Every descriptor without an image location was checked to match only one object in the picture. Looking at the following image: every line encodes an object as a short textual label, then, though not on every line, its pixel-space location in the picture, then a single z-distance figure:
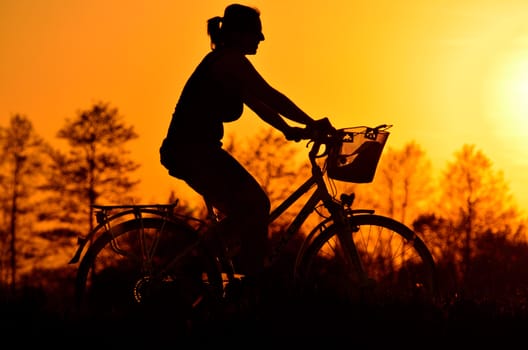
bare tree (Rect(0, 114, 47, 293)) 45.38
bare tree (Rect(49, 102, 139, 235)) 44.81
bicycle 8.70
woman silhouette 8.35
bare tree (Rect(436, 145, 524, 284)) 45.34
